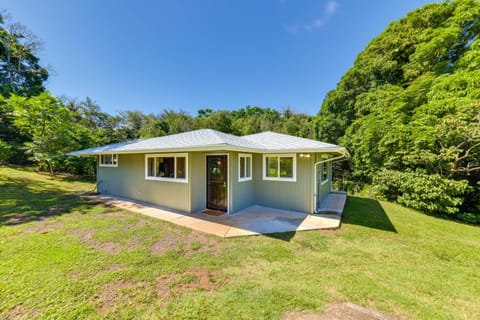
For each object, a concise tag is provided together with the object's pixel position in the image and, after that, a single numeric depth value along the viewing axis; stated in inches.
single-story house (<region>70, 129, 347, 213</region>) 247.6
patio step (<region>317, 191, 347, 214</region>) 273.6
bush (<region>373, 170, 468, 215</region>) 286.5
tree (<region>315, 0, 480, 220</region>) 308.8
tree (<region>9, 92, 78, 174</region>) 469.1
